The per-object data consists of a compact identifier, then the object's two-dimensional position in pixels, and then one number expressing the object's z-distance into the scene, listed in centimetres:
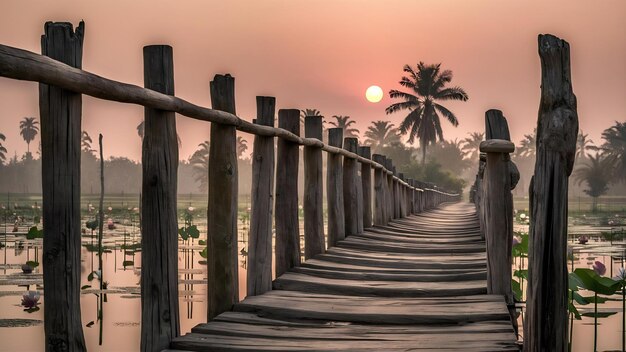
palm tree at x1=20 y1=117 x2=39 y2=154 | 8612
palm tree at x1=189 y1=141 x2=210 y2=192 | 9826
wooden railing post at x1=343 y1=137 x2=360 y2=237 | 1072
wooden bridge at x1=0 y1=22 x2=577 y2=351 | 362
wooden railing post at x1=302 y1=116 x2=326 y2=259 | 846
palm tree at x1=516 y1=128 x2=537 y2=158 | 13050
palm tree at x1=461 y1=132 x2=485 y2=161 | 13188
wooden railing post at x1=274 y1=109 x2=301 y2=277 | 723
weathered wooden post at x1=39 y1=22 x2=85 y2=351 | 356
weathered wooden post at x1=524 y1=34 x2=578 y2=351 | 363
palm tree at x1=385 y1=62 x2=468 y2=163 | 6444
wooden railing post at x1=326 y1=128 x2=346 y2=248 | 973
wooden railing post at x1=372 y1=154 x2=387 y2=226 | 1384
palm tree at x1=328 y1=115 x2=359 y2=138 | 8575
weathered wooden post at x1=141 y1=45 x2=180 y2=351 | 447
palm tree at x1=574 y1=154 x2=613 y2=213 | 10175
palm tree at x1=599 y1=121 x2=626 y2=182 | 9481
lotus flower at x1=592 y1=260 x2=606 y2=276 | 796
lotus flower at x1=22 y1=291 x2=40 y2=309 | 890
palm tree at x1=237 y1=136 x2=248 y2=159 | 9347
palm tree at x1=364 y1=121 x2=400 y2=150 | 9881
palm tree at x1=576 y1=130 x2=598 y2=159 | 11098
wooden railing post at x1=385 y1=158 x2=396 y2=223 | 1529
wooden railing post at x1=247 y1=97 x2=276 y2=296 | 624
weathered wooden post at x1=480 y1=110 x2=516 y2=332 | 573
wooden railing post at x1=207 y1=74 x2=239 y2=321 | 547
